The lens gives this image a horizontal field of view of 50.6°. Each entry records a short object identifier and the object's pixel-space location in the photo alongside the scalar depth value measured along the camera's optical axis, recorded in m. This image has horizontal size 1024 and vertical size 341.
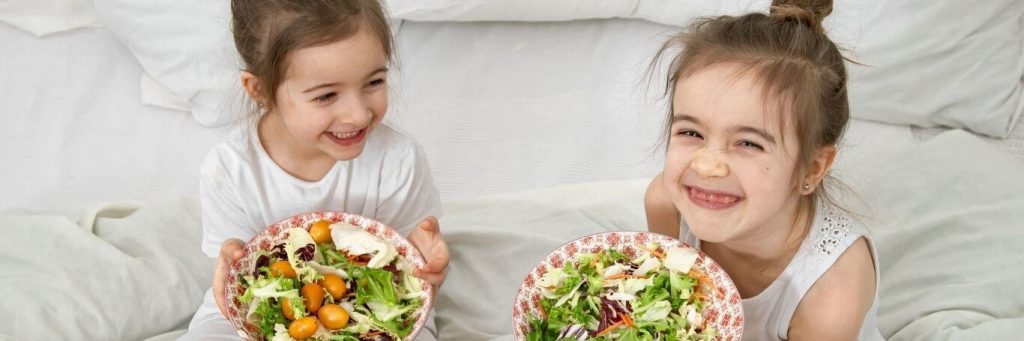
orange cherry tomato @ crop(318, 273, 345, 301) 1.27
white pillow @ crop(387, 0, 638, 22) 2.05
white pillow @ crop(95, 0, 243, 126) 1.94
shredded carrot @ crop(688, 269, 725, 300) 1.23
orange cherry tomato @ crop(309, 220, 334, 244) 1.34
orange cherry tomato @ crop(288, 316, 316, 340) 1.22
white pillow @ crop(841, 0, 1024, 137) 1.91
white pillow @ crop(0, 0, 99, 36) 2.09
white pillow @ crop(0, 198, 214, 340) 1.52
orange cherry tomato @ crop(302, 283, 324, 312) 1.25
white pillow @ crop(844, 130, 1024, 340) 1.54
